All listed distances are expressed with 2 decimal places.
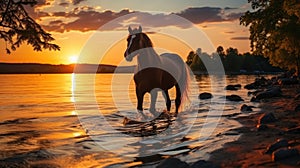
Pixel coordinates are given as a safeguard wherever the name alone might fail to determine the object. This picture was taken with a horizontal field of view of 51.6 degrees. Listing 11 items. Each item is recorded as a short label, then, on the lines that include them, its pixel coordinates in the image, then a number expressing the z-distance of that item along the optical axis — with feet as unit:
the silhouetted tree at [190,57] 627.38
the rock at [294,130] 27.35
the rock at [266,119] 35.81
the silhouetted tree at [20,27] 36.36
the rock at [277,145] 21.72
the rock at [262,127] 31.45
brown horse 38.55
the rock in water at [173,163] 19.57
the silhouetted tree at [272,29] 89.61
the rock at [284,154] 19.39
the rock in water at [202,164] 19.40
